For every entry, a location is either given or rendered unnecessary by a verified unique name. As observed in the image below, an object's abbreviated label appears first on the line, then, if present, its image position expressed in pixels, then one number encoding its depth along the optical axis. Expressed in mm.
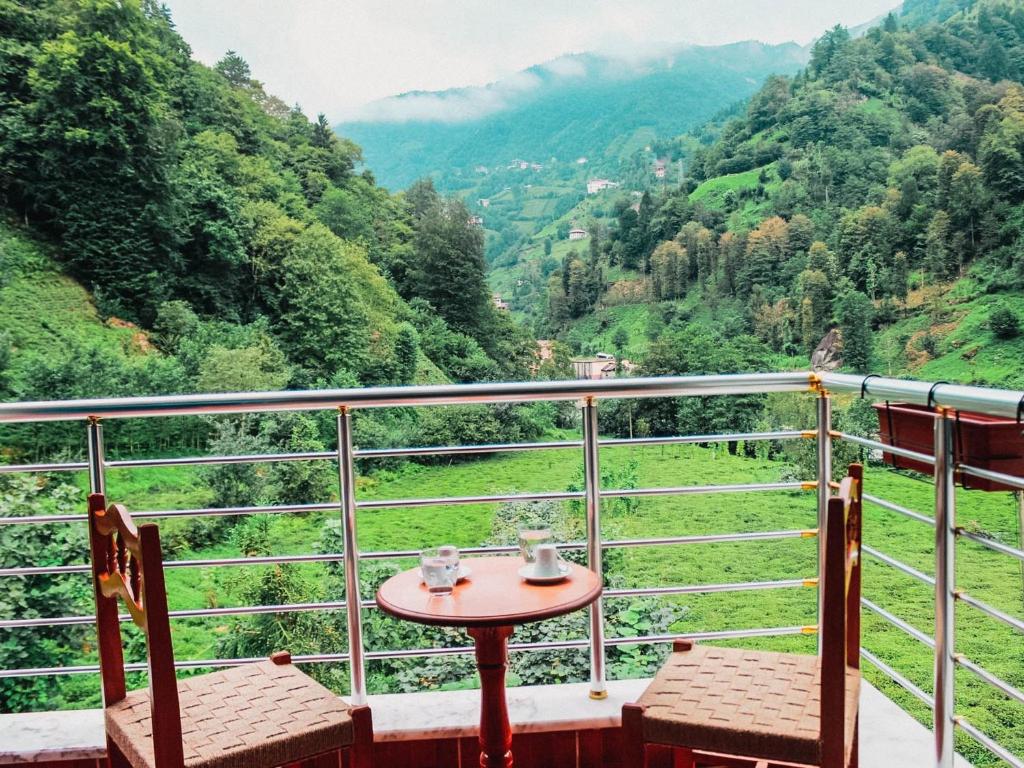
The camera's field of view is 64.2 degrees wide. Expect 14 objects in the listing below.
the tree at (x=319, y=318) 25875
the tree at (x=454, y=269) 29453
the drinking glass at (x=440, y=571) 1700
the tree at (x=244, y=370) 22828
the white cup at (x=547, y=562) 1778
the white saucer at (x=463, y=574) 1789
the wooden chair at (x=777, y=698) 1363
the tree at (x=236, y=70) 32094
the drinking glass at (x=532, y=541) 1834
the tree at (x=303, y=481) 16891
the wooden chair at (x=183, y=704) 1363
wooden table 1536
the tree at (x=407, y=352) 27531
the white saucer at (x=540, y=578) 1747
